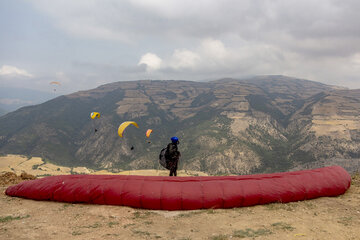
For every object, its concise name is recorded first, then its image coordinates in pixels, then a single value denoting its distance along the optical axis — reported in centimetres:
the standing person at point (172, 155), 1479
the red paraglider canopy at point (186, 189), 1063
